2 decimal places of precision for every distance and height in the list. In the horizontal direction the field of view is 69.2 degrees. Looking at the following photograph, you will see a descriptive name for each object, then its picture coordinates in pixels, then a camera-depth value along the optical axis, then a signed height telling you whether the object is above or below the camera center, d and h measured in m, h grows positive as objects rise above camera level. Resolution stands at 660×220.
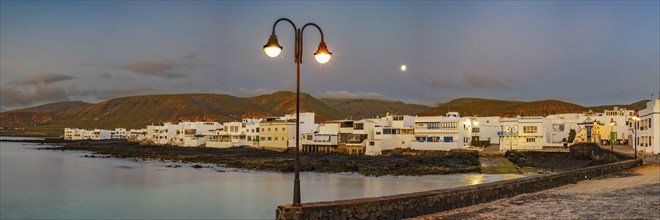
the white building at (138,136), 167.52 -5.15
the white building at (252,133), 104.81 -2.20
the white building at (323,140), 88.44 -3.07
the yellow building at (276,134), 96.50 -2.26
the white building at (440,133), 78.06 -1.28
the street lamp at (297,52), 10.51 +1.63
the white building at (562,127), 85.19 -0.01
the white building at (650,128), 49.91 -0.01
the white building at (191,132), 125.18 -2.71
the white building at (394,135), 80.88 -1.72
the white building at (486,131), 88.59 -1.04
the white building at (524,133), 74.25 -1.15
